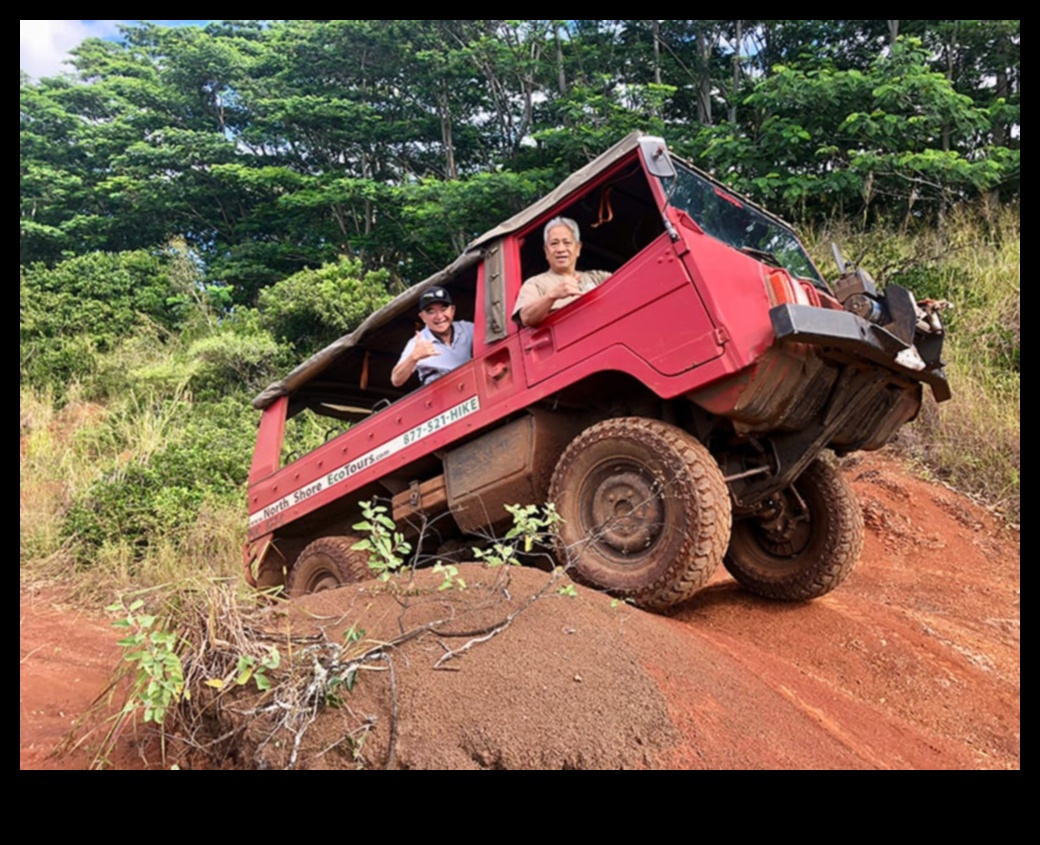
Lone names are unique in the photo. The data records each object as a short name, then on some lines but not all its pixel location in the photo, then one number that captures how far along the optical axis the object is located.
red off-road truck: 3.36
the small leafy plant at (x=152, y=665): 2.20
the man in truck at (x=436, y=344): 4.80
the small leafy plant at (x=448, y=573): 2.87
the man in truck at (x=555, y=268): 4.10
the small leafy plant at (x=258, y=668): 2.26
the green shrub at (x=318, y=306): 14.30
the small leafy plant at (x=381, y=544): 2.75
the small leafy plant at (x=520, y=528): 2.90
